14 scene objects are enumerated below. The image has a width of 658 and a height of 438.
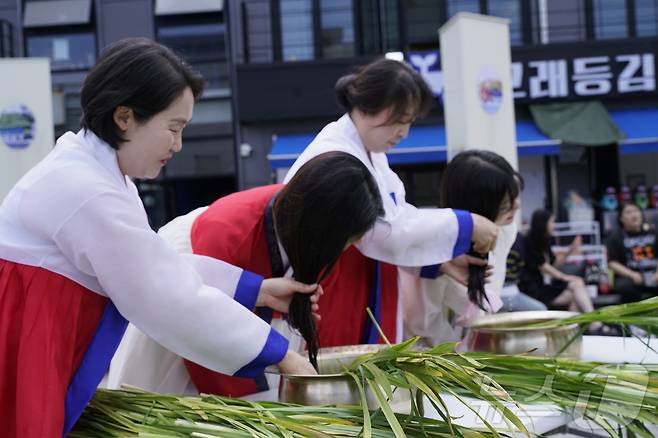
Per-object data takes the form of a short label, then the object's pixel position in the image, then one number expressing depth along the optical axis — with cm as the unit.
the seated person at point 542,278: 568
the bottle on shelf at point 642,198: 952
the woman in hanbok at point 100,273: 114
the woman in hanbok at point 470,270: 205
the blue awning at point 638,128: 972
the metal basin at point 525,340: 155
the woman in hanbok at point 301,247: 148
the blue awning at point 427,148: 950
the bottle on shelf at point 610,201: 952
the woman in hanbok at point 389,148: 188
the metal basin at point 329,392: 114
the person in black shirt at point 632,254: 595
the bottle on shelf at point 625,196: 938
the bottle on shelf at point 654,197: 956
